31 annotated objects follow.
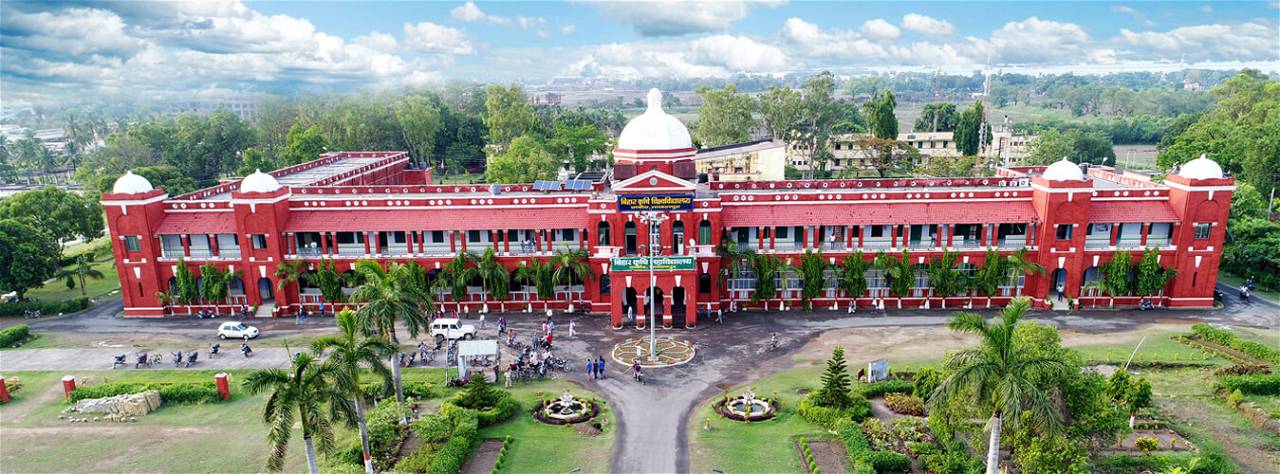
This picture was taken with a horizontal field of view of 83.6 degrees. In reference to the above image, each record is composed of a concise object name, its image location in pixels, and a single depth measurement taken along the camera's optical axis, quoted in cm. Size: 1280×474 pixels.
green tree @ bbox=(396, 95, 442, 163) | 9731
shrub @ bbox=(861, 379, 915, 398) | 3331
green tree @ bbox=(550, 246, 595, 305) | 4509
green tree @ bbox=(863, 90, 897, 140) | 9775
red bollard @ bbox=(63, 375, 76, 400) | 3425
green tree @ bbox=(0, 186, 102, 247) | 5591
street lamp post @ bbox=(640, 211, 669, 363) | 4288
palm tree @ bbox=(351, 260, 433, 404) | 2825
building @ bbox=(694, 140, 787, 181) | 8194
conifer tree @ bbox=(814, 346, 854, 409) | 3122
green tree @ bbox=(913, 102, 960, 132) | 11862
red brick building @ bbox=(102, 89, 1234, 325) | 4491
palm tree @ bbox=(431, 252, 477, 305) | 4594
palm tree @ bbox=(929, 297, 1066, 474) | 2192
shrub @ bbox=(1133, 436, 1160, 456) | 2781
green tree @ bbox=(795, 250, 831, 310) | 4547
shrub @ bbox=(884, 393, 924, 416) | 3144
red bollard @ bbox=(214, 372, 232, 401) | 3381
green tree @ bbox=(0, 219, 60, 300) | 4797
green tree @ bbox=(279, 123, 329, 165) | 8975
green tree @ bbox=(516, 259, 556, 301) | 4600
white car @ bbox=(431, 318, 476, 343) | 4181
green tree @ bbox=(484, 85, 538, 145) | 9425
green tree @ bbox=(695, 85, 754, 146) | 9725
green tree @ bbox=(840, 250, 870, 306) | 4534
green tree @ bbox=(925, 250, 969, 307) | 4522
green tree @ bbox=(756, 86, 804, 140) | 9538
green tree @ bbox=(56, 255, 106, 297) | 5150
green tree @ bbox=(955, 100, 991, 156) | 9912
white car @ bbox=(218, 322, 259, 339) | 4284
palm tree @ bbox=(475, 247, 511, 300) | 4566
